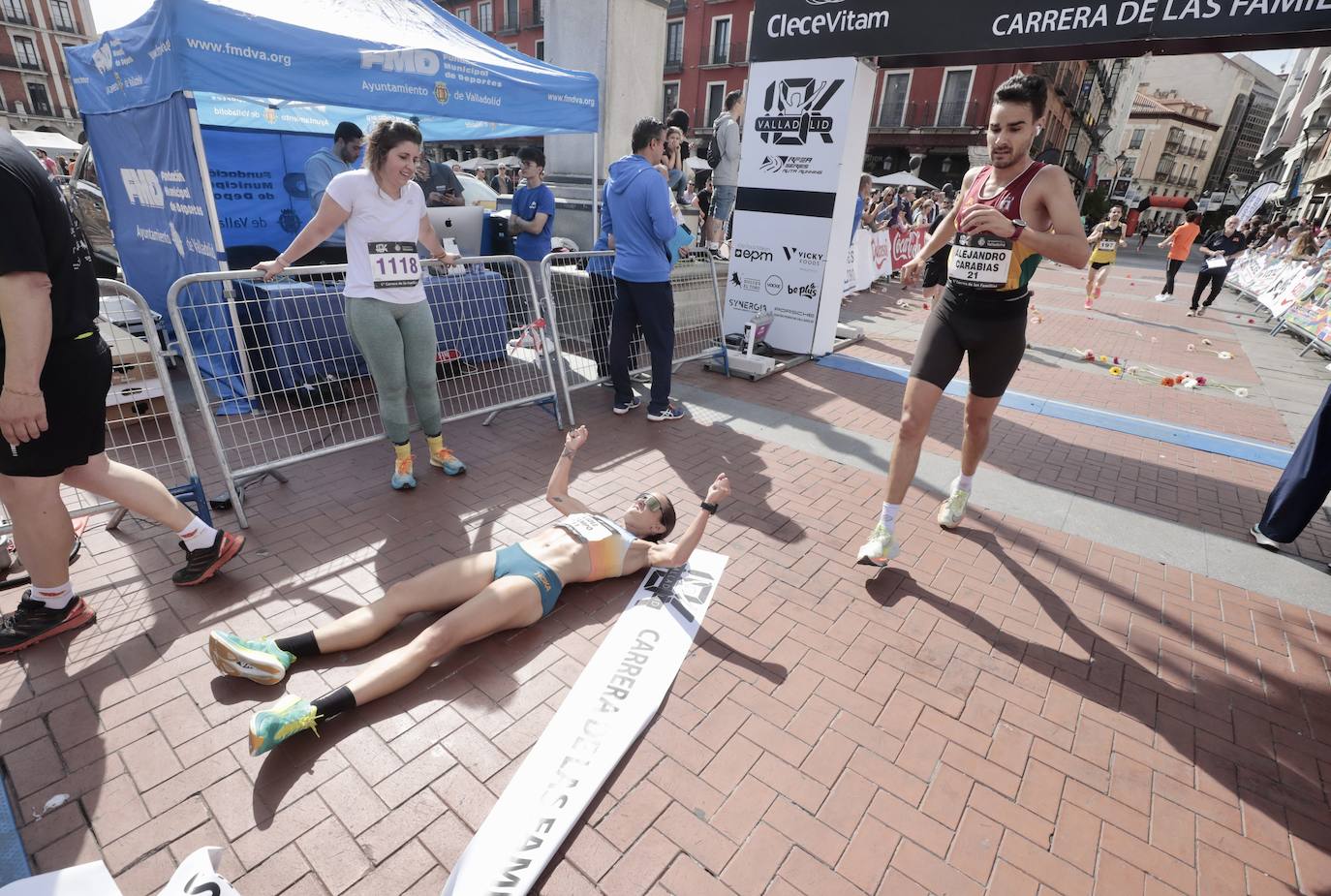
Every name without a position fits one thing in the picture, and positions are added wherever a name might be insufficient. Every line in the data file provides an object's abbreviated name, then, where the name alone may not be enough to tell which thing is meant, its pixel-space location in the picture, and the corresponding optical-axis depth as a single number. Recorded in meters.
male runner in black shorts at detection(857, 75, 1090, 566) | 3.08
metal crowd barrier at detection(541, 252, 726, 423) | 6.14
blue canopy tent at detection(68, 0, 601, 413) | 4.67
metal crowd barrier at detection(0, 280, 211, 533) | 3.23
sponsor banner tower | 6.58
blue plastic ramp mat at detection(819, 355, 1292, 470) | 5.67
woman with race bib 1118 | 3.58
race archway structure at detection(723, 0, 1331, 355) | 4.54
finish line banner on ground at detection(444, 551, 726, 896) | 1.90
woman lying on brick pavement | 2.39
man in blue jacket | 4.86
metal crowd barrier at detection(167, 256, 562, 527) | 4.72
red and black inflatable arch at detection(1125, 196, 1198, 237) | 61.97
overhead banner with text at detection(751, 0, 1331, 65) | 4.29
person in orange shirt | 13.52
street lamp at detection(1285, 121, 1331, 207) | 41.72
